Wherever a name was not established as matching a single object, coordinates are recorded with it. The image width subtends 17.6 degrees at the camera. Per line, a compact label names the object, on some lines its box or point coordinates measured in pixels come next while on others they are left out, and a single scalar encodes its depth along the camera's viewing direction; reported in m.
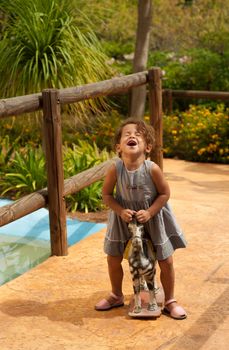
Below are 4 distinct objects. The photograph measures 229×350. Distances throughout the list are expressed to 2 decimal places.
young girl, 4.22
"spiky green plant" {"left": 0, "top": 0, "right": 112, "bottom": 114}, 7.71
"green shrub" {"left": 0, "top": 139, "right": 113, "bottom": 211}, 7.12
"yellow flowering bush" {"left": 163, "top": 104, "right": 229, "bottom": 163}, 9.74
